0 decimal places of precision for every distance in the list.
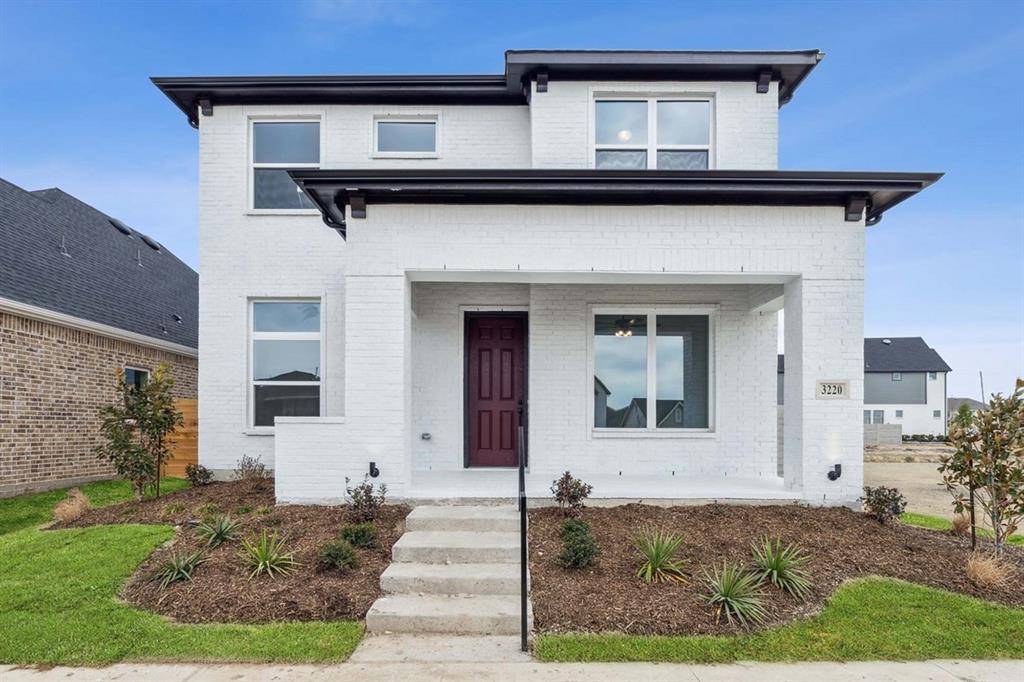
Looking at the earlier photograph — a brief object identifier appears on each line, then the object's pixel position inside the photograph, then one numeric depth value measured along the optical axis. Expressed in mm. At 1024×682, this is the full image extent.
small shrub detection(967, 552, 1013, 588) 4812
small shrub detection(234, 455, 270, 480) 8531
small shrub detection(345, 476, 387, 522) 5922
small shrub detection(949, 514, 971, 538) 6438
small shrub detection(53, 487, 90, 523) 6727
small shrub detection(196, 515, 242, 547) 5473
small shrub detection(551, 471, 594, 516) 6043
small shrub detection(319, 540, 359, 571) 4887
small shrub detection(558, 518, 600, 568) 4828
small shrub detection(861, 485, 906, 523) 6148
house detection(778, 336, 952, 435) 39500
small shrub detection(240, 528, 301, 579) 4852
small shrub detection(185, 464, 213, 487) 8414
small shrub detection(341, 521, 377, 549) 5324
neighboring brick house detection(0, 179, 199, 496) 9227
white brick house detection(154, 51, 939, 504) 6434
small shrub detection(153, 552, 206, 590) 4785
